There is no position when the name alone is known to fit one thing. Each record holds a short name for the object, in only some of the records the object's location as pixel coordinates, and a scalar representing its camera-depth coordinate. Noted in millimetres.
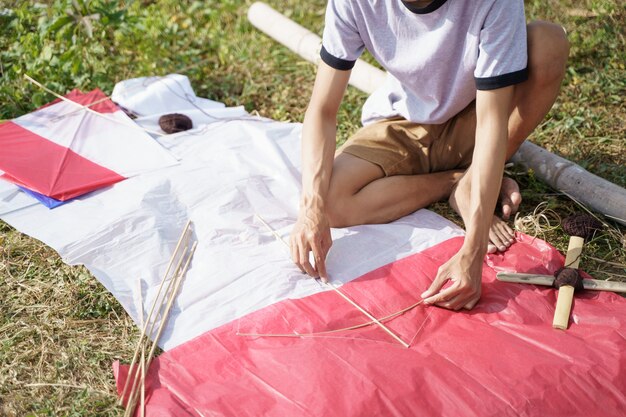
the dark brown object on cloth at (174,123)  3148
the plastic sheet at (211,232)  2225
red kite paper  1780
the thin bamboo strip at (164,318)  1852
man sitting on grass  2070
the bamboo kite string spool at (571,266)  2053
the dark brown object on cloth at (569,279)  2136
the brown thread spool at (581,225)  2469
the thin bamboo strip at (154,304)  1908
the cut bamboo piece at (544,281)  2148
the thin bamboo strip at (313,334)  2027
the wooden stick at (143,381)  1824
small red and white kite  2754
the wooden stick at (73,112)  3196
